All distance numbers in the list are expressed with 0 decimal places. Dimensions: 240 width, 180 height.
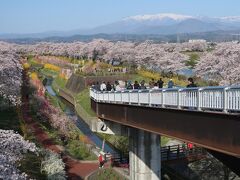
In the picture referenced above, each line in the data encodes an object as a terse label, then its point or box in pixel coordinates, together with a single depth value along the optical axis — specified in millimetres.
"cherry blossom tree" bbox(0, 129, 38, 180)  16438
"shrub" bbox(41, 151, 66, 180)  27656
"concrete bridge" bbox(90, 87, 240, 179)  13744
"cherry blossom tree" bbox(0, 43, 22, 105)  39312
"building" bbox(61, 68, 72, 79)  96850
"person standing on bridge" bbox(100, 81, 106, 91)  30669
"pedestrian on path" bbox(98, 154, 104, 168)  31375
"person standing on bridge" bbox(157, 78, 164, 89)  23016
